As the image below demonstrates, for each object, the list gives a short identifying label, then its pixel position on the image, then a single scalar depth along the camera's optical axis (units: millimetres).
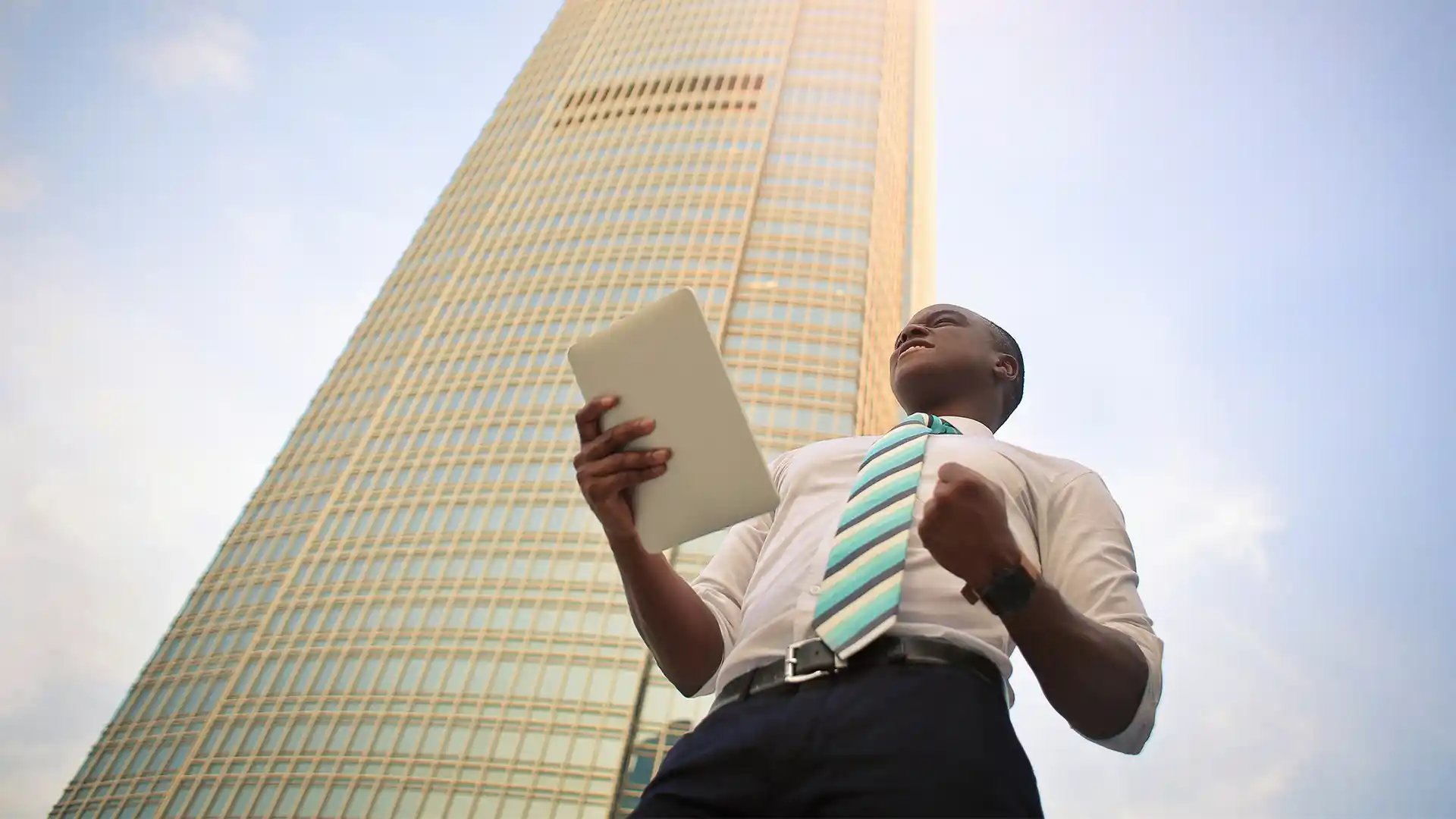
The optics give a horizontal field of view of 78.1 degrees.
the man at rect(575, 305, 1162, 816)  1462
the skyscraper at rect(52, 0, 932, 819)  34906
